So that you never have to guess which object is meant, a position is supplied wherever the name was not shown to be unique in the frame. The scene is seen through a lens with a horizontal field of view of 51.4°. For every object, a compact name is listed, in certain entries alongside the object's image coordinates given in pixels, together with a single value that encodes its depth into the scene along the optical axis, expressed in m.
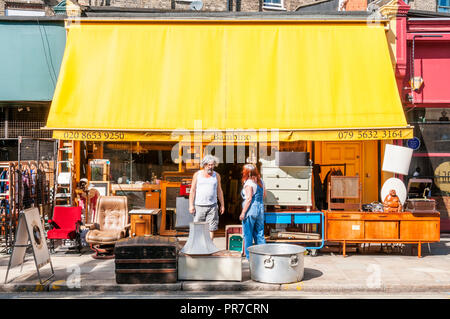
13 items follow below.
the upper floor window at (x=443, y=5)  21.80
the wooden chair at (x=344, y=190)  10.15
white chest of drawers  10.03
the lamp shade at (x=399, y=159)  10.52
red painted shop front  12.20
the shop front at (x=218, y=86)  10.41
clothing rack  10.42
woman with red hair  9.16
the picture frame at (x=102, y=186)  12.00
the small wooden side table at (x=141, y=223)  10.35
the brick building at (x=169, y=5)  19.92
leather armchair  10.52
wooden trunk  7.59
